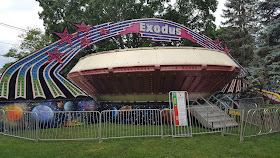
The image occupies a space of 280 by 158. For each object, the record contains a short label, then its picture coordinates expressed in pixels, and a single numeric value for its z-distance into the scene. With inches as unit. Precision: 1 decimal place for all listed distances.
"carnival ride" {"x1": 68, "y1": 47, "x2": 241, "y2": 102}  341.7
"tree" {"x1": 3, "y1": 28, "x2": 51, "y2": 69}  1328.7
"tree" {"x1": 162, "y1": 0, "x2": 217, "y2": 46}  921.5
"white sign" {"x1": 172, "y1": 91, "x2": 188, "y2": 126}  291.9
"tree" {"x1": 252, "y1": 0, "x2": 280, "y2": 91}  474.3
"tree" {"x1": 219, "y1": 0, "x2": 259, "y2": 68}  914.7
